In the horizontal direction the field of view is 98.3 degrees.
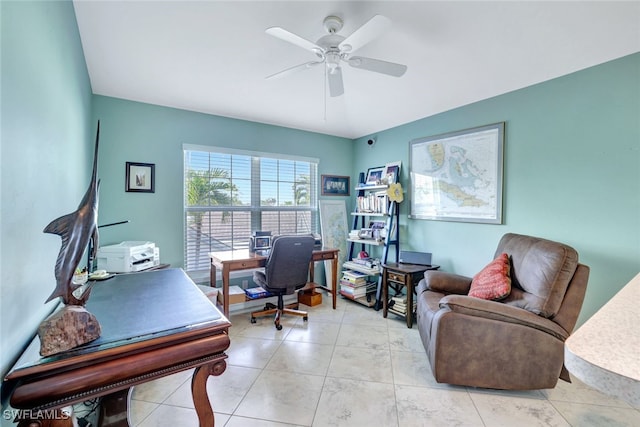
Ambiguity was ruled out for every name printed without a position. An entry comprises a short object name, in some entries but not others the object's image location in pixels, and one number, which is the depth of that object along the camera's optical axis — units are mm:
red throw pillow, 2053
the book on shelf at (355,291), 3650
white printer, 2334
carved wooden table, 791
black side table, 2938
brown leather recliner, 1788
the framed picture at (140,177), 2857
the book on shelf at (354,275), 3664
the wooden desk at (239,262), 2818
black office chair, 2795
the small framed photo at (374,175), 3834
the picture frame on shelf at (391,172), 3608
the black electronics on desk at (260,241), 3232
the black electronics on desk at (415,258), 3178
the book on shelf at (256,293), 3284
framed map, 2744
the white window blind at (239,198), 3266
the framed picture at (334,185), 4227
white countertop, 406
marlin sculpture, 909
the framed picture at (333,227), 4082
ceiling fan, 1499
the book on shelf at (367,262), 3668
